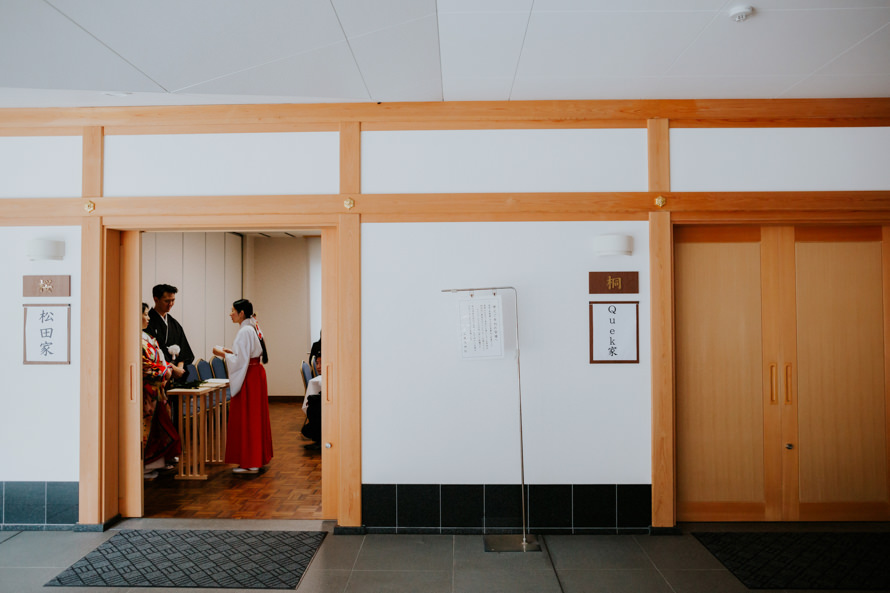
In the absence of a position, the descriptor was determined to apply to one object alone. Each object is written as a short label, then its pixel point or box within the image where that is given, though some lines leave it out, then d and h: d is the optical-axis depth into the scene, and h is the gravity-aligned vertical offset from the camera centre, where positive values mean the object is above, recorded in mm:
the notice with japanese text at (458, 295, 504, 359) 3143 -118
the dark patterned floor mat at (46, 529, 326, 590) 2656 -1393
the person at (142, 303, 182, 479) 4059 -839
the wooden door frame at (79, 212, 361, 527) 3219 -323
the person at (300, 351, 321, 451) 5254 -1010
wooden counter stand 4309 -1028
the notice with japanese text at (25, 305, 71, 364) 3309 -142
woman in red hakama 4391 -853
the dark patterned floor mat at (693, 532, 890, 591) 2652 -1416
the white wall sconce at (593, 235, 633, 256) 3137 +391
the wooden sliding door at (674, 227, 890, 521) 3361 -449
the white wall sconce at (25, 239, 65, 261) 3211 +397
